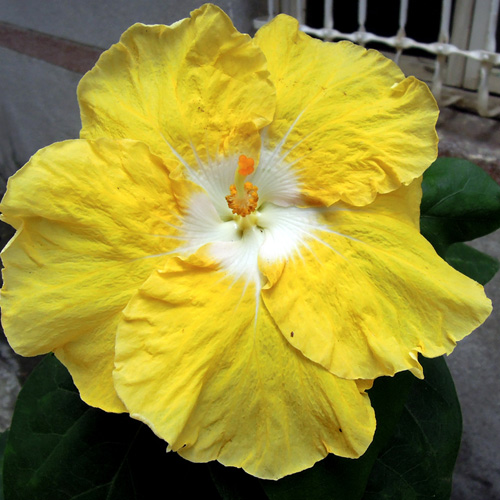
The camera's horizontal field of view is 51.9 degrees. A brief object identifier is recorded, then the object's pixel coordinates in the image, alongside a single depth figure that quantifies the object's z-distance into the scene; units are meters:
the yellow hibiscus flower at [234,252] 0.16
